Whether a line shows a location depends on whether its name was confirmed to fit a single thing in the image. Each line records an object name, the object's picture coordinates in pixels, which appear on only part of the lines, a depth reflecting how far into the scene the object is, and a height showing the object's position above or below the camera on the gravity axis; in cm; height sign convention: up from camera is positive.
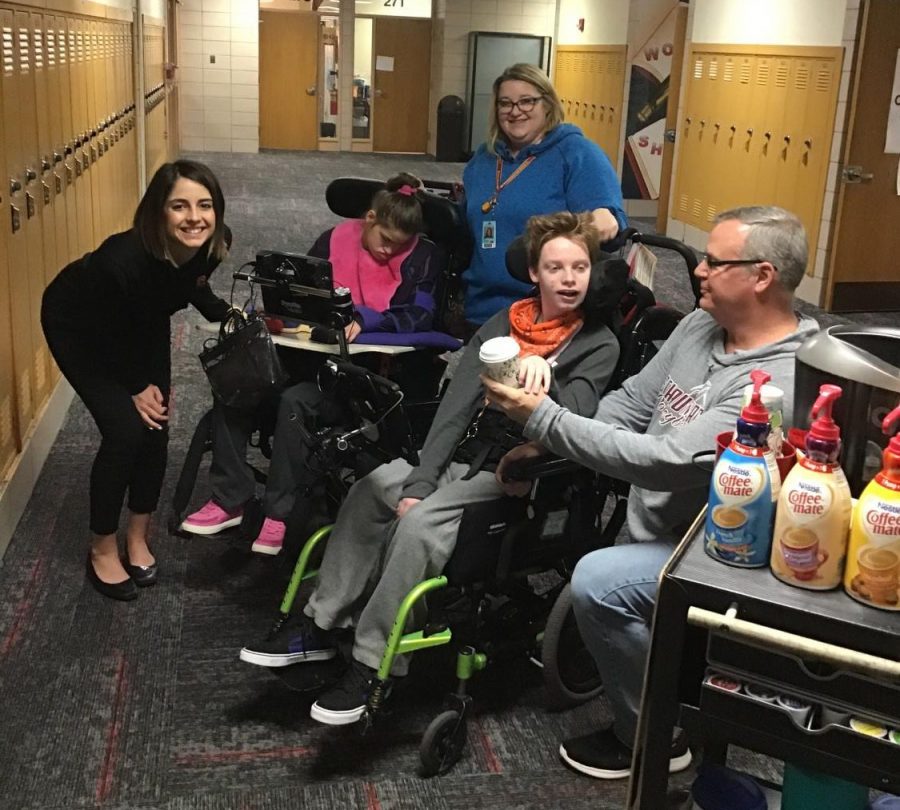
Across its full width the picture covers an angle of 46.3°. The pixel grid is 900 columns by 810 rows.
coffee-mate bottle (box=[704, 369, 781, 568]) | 148 -51
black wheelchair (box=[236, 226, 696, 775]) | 221 -100
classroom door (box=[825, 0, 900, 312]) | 664 -40
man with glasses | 194 -57
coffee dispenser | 147 -35
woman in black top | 271 -58
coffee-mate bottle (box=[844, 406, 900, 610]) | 136 -52
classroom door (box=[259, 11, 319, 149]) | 1627 +31
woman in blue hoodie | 296 -17
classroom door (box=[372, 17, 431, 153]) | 1639 +38
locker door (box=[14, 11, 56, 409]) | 348 -32
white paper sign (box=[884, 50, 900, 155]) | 674 +3
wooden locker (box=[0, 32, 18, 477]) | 321 -82
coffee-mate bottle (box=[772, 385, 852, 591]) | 141 -50
